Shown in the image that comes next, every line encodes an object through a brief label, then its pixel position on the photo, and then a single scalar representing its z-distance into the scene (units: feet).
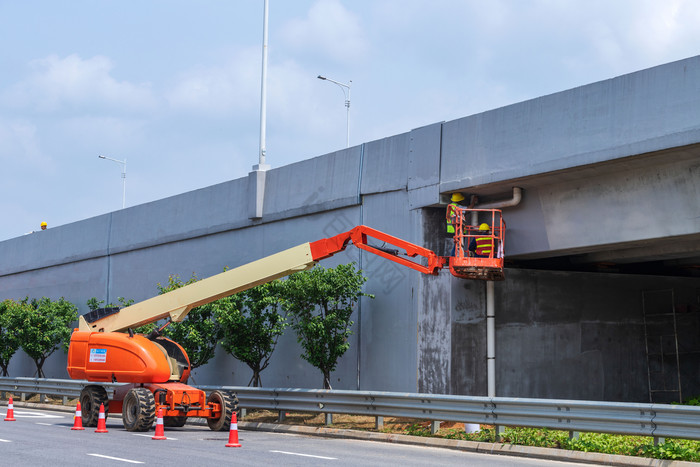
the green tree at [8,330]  108.37
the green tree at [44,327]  106.01
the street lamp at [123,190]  162.14
